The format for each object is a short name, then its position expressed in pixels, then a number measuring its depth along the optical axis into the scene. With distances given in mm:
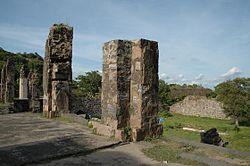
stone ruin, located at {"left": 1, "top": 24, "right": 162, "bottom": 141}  5750
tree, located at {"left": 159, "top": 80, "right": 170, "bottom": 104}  33991
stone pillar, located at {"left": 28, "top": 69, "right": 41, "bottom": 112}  11896
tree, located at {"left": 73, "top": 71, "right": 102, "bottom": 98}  33500
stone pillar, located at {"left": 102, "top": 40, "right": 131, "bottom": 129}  5823
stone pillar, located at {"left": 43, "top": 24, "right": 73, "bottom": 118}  9680
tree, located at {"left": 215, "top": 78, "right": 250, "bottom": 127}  20820
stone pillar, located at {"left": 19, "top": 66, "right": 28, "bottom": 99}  22047
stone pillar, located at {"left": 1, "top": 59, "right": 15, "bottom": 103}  17694
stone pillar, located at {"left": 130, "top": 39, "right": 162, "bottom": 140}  5746
